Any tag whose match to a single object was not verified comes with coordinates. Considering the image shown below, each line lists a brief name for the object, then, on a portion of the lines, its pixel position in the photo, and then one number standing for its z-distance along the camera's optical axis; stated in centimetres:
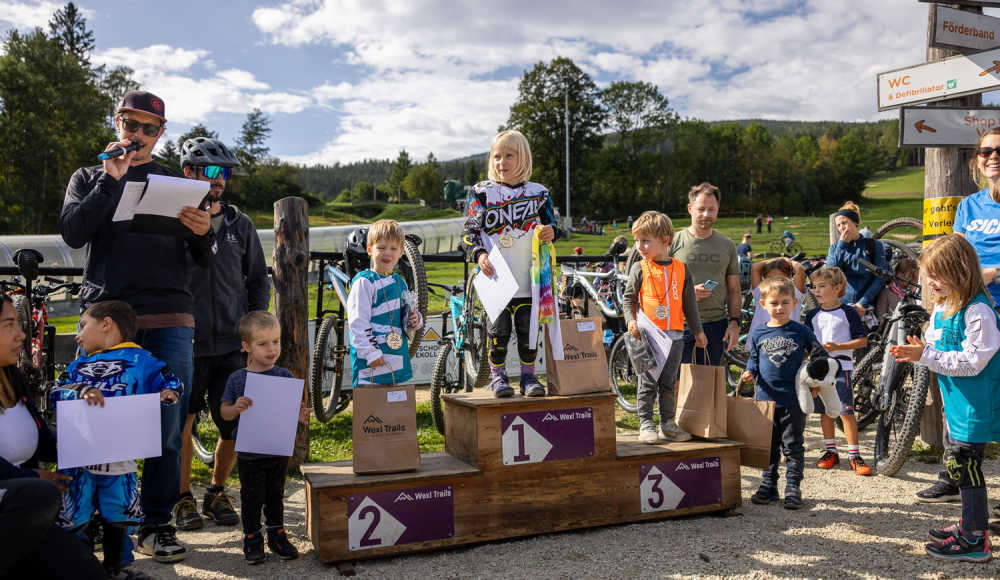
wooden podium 307
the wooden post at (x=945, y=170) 469
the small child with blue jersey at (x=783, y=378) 393
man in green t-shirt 468
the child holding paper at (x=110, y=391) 262
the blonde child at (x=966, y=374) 298
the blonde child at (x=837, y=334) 465
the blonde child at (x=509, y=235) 367
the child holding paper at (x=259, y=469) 303
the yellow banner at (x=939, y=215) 486
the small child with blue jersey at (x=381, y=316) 351
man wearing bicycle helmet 356
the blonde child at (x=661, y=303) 396
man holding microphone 301
